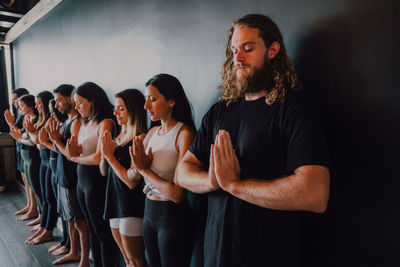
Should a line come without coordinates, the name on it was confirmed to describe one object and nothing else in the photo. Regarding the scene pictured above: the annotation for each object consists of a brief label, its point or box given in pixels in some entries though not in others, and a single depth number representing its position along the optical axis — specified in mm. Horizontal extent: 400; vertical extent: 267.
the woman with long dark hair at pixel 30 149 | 3730
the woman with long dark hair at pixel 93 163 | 2312
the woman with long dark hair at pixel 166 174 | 1630
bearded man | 992
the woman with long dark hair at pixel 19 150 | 4152
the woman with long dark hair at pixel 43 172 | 3281
